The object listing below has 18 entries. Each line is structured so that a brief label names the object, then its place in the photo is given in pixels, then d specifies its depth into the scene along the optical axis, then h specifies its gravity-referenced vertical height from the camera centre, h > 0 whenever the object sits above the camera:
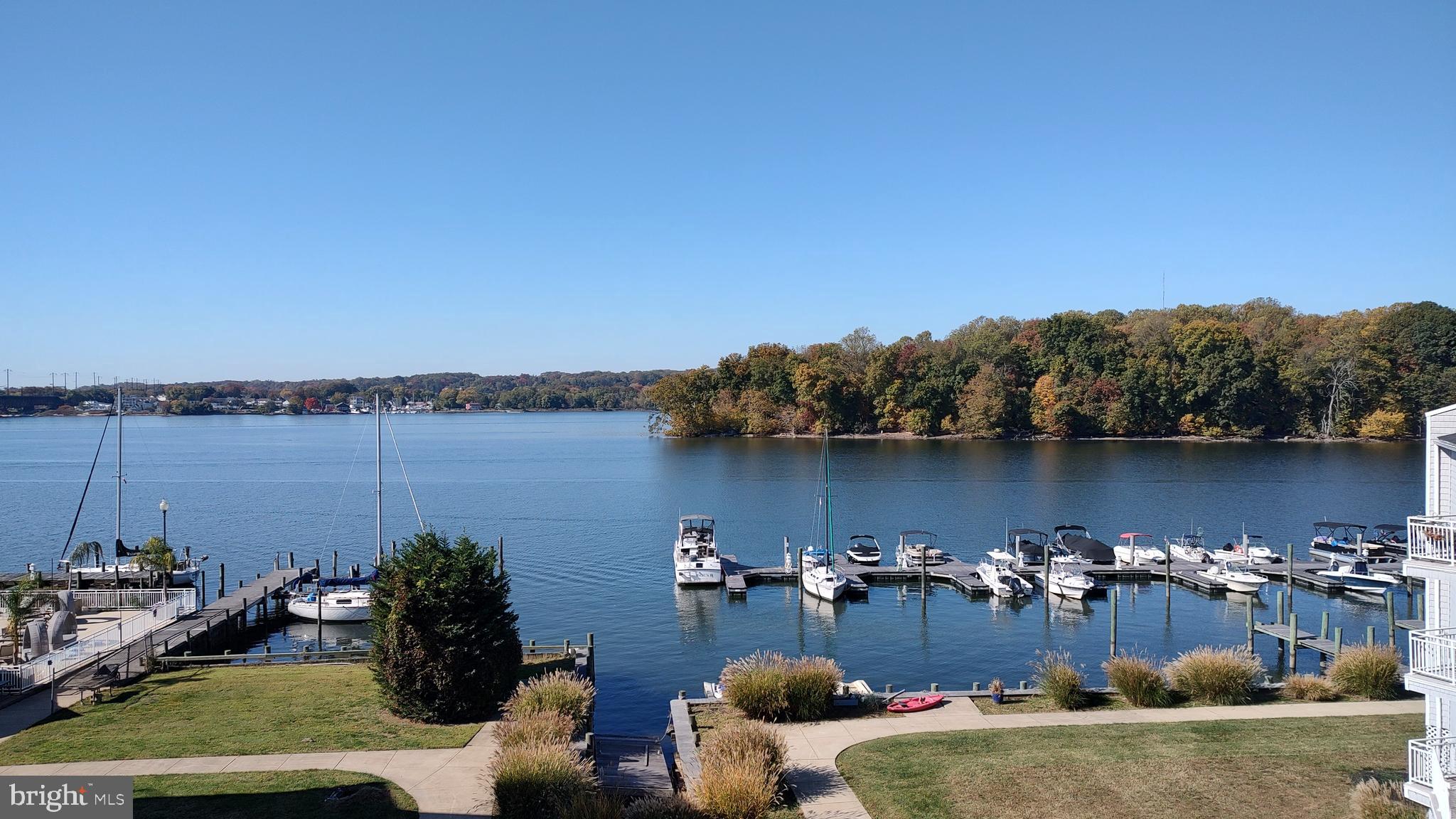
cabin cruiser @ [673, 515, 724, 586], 45.12 -7.65
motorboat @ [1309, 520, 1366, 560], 48.16 -7.37
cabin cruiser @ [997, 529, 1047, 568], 47.88 -7.62
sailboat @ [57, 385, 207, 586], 39.78 -7.36
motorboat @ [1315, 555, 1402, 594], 42.34 -7.84
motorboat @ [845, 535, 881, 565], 49.19 -7.91
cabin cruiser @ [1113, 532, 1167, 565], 47.61 -7.61
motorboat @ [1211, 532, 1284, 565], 46.34 -7.44
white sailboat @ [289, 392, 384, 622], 38.34 -8.34
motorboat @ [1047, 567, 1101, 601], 42.00 -8.10
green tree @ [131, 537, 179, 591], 37.53 -6.33
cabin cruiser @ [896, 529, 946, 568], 47.88 -7.79
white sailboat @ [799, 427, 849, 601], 42.03 -7.95
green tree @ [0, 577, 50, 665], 25.20 -5.72
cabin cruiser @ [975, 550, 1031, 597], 42.16 -8.00
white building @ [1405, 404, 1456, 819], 13.19 -3.33
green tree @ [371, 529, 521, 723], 19.95 -5.03
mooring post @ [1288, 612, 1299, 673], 29.91 -7.42
